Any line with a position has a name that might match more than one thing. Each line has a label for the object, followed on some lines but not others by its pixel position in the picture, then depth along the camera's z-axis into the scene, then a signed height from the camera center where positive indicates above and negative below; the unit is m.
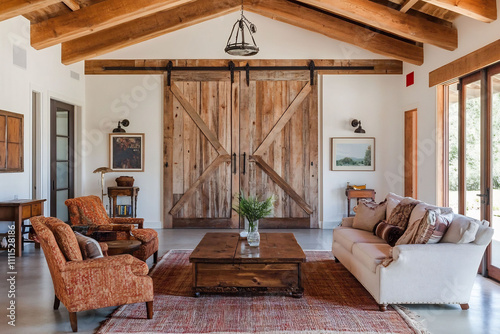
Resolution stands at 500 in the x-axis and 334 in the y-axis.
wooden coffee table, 4.08 -1.04
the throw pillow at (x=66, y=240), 3.39 -0.60
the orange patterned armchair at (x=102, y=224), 4.91 -0.74
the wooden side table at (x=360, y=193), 8.12 -0.57
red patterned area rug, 3.38 -1.27
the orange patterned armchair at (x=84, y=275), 3.32 -0.87
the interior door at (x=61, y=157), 7.46 +0.10
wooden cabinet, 5.84 +0.28
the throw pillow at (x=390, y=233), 4.48 -0.74
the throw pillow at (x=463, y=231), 3.70 -0.58
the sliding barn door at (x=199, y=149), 8.47 +0.25
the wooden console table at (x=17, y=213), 5.70 -0.67
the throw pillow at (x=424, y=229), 3.76 -0.58
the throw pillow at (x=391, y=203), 5.12 -0.48
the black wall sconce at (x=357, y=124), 8.31 +0.70
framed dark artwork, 8.46 +0.22
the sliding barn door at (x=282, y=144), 8.47 +0.35
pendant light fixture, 5.43 +1.41
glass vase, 4.59 -0.76
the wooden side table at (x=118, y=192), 8.02 -0.54
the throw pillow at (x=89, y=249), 3.57 -0.70
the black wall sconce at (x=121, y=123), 8.37 +0.73
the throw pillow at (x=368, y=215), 5.29 -0.65
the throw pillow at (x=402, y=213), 4.61 -0.55
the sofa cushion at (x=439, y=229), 3.78 -0.58
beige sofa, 3.73 -0.93
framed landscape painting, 8.43 +0.17
